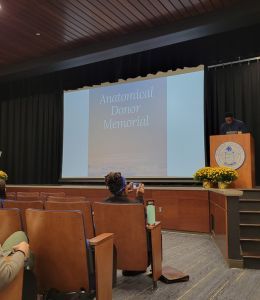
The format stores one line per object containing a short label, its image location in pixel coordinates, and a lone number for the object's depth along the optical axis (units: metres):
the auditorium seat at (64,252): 2.12
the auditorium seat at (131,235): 2.86
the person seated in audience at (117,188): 3.16
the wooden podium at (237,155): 5.04
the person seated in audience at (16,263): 1.53
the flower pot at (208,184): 5.25
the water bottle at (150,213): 3.00
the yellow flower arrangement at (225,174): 4.84
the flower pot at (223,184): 4.95
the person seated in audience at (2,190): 3.96
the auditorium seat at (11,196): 4.52
